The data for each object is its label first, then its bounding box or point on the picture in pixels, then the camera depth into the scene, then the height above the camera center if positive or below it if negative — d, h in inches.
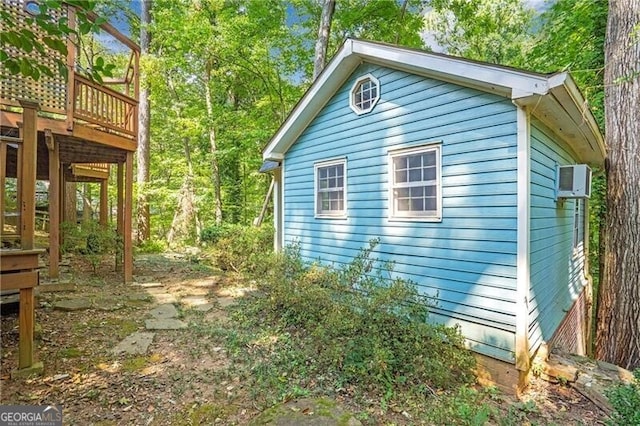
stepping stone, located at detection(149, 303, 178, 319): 200.7 -63.4
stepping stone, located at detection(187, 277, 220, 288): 280.3 -63.0
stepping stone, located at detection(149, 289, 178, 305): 229.2 -62.6
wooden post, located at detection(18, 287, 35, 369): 124.0 -44.4
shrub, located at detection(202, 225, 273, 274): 337.1 -37.6
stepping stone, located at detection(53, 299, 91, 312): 190.2 -56.1
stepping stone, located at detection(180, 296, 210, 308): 229.4 -64.5
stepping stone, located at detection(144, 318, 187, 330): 182.9 -64.4
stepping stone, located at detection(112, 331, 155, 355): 153.9 -64.8
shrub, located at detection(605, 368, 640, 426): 112.4 -67.3
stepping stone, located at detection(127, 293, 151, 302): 226.1 -60.5
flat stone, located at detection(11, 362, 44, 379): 123.9 -61.6
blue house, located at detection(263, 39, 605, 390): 157.6 +17.1
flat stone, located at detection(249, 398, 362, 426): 105.5 -67.2
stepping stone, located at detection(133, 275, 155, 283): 277.5 -58.7
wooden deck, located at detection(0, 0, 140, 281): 172.3 +53.8
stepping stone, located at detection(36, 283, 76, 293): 216.5 -51.8
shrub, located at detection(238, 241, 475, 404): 140.9 -59.8
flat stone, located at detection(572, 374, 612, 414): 144.3 -81.4
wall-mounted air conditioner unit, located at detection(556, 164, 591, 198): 190.7 +18.6
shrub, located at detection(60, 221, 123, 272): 291.9 -26.0
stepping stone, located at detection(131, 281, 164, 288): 262.2 -59.5
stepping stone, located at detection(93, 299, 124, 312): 200.2 -59.1
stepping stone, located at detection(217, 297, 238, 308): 231.8 -65.2
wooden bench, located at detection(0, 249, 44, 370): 119.0 -26.9
